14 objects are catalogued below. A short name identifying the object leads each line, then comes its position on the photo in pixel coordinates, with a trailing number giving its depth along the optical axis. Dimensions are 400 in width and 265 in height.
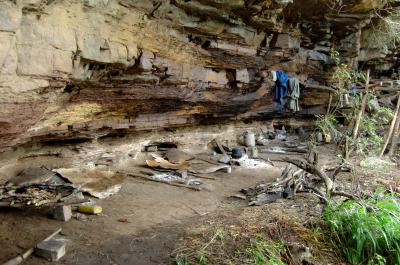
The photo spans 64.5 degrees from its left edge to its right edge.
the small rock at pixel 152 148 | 8.86
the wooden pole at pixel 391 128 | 9.76
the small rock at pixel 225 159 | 9.28
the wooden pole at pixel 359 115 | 7.26
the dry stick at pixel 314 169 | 5.74
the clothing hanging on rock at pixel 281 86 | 10.74
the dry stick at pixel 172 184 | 6.68
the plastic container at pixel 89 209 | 4.86
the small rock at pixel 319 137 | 12.84
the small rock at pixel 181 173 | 7.42
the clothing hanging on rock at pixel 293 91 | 10.99
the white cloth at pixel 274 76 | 10.47
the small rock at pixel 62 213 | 4.49
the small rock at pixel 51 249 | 3.52
